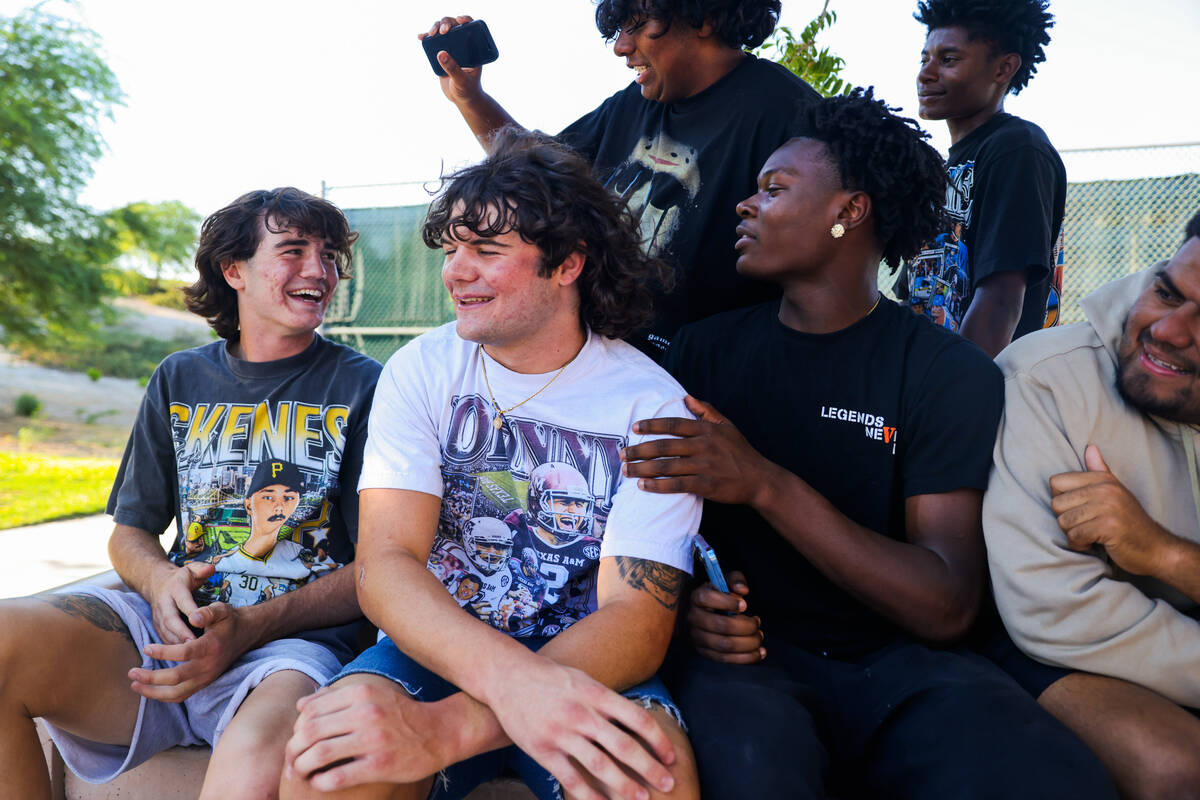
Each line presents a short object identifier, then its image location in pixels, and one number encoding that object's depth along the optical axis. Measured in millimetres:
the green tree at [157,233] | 15250
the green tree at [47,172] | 13086
